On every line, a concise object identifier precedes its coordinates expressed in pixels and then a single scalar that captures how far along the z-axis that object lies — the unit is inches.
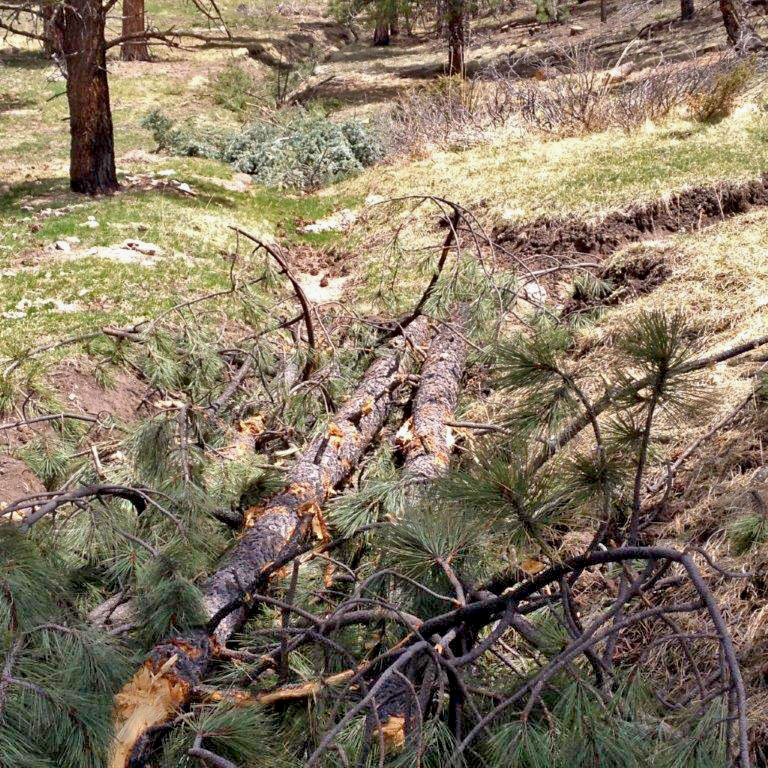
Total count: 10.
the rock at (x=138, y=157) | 481.7
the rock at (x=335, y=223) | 404.0
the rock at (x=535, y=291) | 259.8
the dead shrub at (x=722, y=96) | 373.7
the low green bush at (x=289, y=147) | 481.1
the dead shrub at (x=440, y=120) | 461.2
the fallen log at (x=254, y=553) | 97.0
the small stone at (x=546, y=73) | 553.6
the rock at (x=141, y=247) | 319.9
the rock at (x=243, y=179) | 467.5
